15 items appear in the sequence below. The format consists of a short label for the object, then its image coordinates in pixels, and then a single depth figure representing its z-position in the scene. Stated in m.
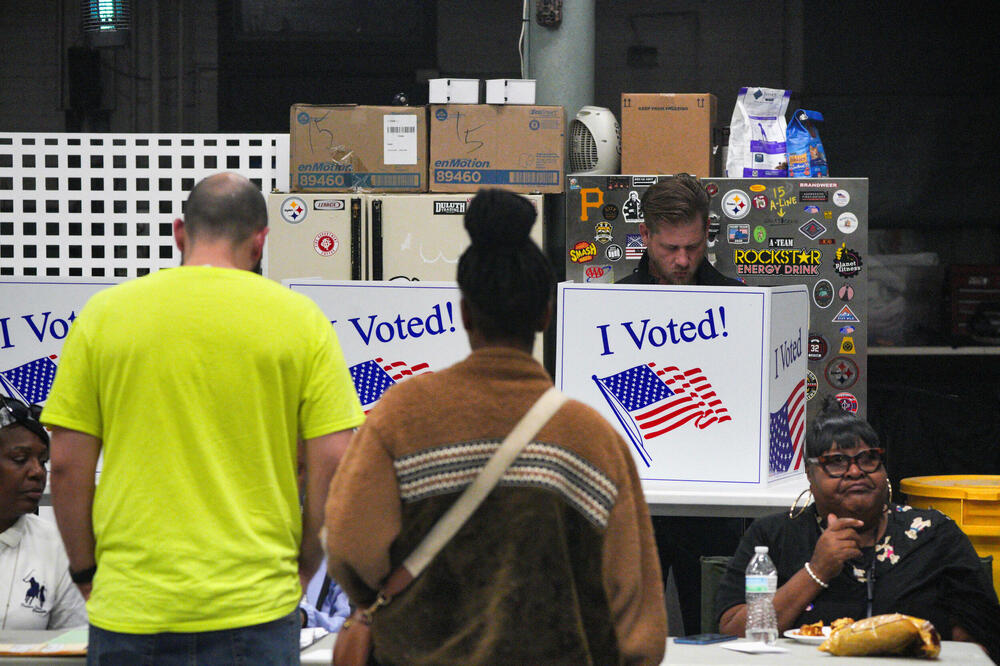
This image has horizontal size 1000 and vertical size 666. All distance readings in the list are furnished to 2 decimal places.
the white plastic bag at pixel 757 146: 11.70
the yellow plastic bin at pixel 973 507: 8.89
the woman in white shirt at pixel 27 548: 7.20
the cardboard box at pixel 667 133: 11.41
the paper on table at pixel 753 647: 6.30
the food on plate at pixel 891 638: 6.09
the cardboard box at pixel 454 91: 10.90
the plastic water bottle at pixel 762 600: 6.60
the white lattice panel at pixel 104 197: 10.48
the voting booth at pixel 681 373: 7.72
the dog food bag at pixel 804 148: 11.80
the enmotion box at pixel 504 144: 10.87
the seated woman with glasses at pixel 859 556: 6.88
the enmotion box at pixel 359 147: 10.97
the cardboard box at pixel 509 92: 10.87
